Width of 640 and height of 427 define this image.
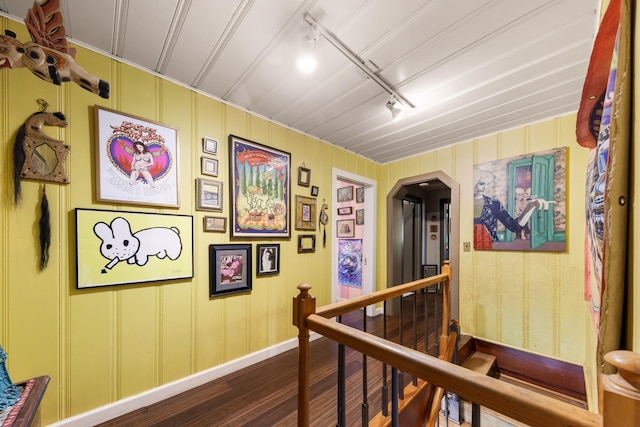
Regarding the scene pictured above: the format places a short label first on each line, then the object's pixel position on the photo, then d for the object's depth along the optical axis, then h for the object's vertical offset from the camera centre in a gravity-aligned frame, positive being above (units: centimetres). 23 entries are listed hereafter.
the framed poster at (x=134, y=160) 161 +39
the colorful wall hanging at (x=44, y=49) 95 +68
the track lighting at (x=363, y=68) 138 +104
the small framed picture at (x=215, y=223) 208 -9
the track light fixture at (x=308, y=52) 139 +102
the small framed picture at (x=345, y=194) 444 +36
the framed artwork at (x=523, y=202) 240 +11
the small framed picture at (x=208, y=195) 203 +17
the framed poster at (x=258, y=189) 226 +25
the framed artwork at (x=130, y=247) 154 -24
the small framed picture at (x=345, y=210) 443 +5
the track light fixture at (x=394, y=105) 207 +94
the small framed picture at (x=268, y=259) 244 -48
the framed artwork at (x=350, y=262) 426 -92
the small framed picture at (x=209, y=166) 206 +42
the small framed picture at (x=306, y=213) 280 +0
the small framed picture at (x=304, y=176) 282 +44
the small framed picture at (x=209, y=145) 207 +60
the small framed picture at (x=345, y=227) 437 -27
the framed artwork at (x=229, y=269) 210 -51
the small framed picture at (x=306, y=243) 282 -36
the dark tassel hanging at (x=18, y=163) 135 +29
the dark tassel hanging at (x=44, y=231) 141 -10
